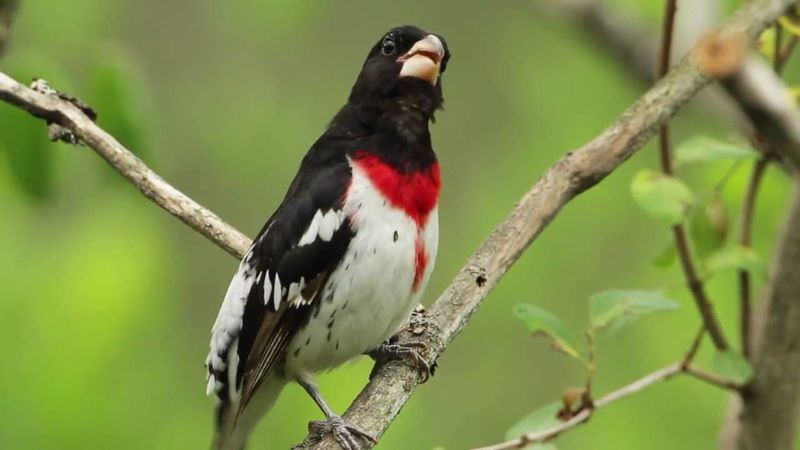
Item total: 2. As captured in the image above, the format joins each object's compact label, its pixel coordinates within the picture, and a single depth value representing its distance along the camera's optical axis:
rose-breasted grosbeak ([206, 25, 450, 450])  6.19
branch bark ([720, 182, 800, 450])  6.36
